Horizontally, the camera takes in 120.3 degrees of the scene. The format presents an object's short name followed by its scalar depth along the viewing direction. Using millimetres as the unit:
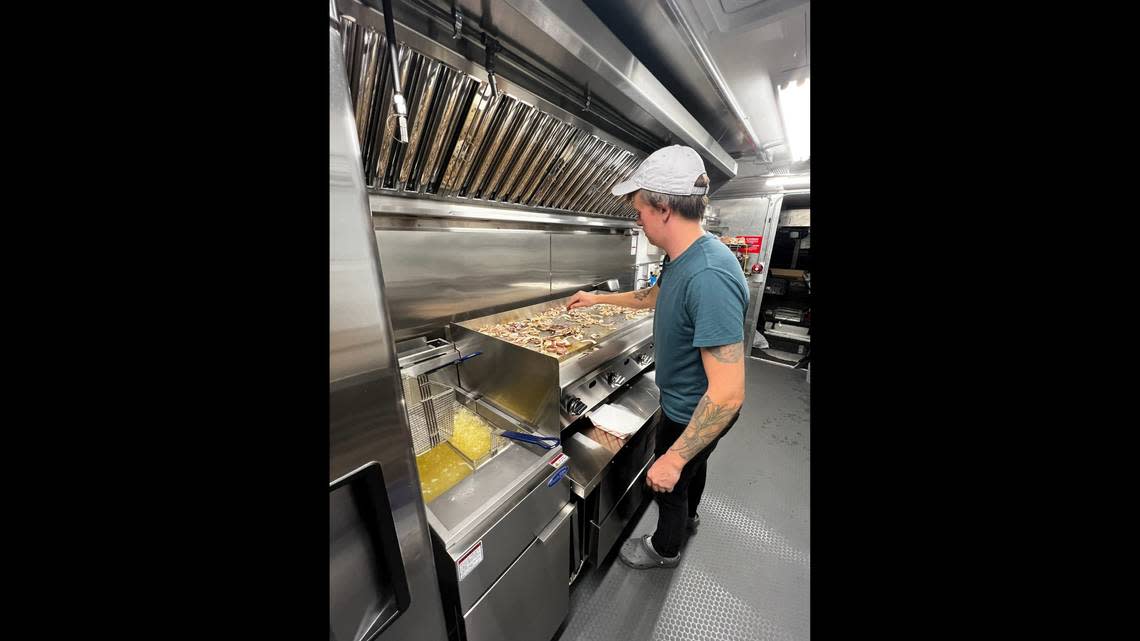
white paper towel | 1680
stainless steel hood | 1151
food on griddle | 1746
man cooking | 1125
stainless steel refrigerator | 551
